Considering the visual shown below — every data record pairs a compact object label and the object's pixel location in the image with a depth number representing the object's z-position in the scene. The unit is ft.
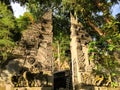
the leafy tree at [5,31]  18.86
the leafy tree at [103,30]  19.41
